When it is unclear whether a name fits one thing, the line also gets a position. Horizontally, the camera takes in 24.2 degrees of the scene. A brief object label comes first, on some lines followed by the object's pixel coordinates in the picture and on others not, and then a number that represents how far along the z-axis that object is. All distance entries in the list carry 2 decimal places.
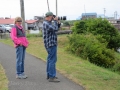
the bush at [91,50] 13.55
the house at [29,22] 66.41
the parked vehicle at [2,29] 39.52
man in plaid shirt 6.68
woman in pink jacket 7.09
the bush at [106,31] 21.71
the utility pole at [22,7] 18.48
